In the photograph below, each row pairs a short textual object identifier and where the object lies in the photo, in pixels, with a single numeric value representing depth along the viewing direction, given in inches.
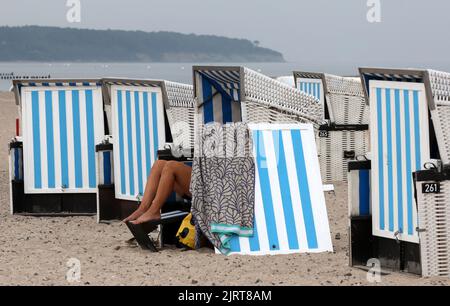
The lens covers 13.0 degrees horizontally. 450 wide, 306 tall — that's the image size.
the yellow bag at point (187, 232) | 551.9
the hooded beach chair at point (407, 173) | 445.5
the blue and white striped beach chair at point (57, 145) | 707.8
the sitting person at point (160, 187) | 555.5
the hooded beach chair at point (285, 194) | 531.9
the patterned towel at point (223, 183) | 531.9
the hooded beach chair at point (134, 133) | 640.6
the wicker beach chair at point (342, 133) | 892.0
